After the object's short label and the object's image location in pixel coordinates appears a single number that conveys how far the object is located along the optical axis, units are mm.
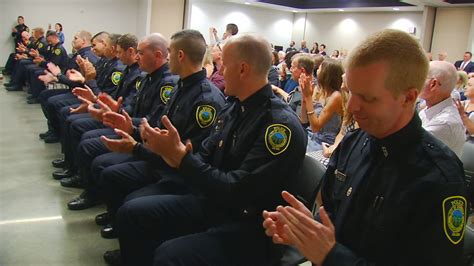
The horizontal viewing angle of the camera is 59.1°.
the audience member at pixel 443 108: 2465
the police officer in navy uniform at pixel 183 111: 2559
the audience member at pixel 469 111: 3626
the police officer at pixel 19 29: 13031
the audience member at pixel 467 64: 12539
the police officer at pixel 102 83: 4754
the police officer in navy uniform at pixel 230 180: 1777
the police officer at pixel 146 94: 3330
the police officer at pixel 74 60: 5578
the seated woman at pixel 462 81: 6094
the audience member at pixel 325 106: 3332
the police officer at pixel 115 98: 3979
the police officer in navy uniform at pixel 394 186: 1114
